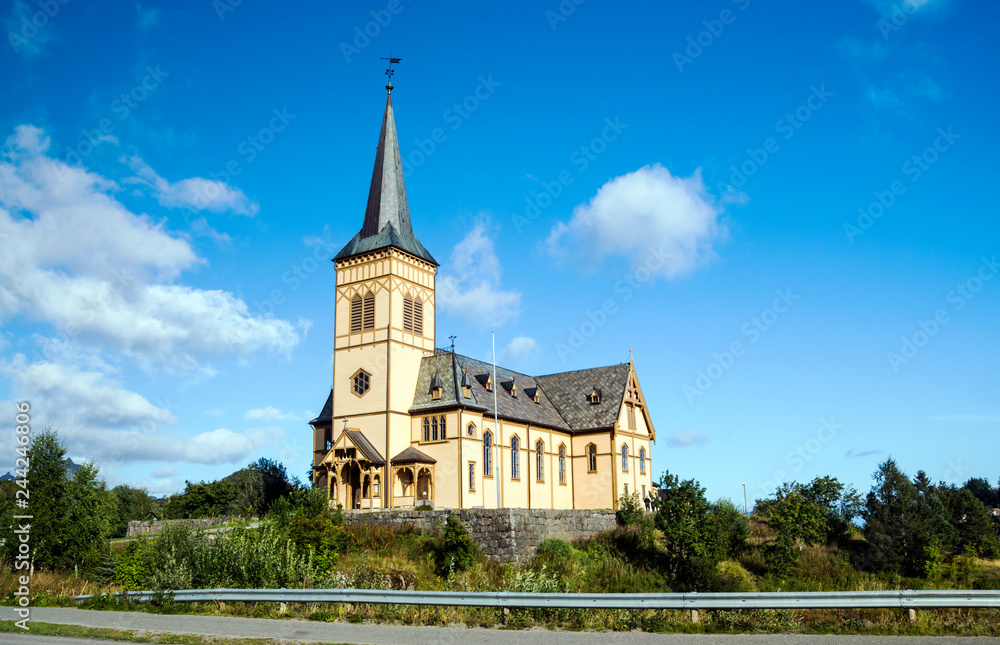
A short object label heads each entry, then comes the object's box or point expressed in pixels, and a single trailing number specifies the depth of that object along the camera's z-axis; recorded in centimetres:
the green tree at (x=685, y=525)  3062
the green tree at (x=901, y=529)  3394
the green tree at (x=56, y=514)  2247
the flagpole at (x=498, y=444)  4334
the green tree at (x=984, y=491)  8181
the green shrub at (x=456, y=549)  2825
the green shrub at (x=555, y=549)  3022
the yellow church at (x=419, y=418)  4122
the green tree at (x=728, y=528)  3184
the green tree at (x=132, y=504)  5615
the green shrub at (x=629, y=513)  3738
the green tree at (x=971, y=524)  4072
